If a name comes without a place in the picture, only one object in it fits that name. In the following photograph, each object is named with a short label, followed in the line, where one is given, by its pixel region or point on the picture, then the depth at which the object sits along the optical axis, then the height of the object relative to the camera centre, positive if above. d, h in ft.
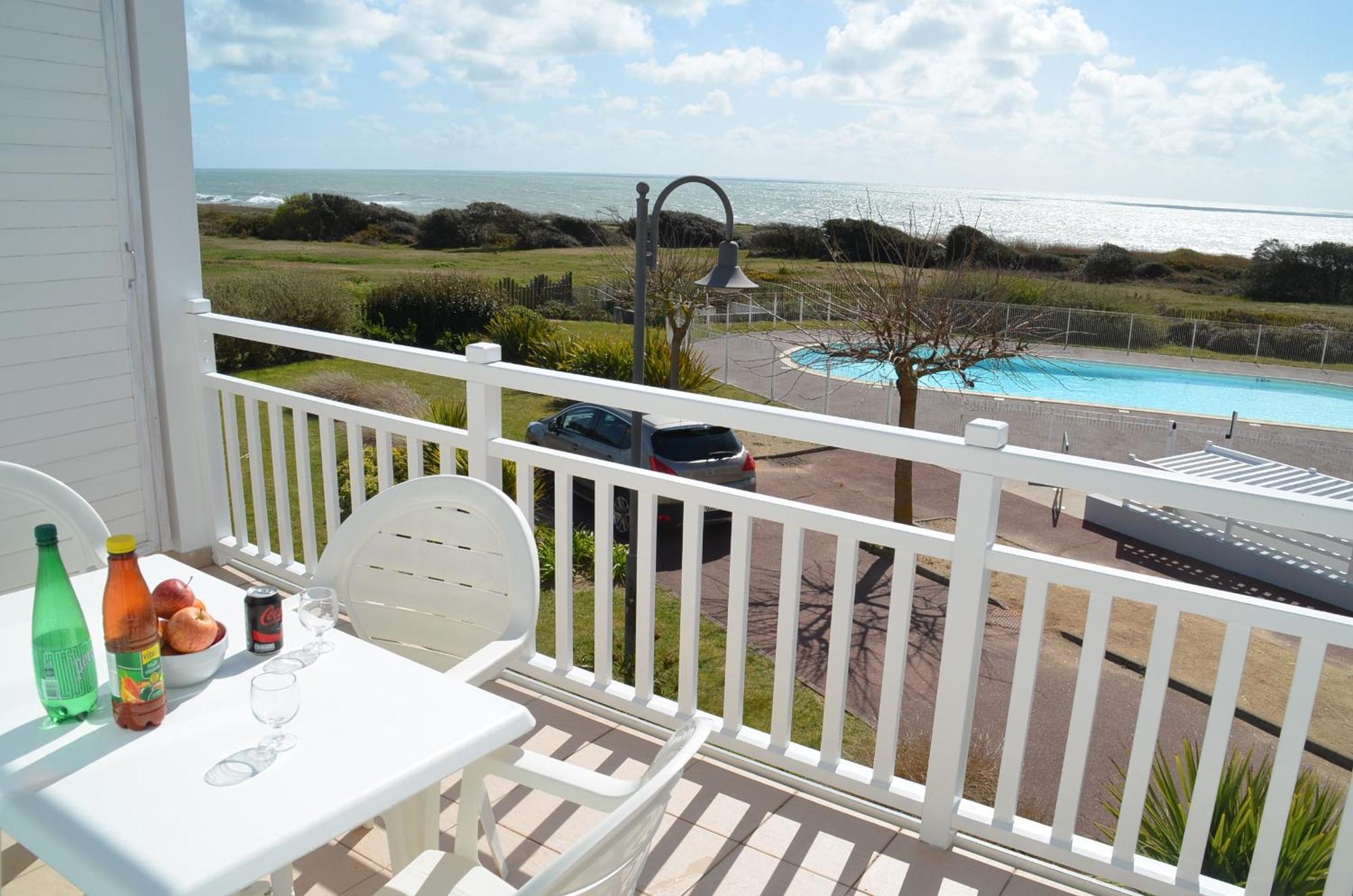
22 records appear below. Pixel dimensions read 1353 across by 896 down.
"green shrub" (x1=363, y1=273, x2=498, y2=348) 66.64 -6.71
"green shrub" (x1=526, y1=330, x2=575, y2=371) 49.67 -6.94
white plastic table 3.53 -2.29
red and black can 4.92 -2.06
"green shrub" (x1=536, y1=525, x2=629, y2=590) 26.12 -9.64
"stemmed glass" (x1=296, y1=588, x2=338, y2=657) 5.01 -2.05
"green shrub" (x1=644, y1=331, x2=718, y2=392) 45.78 -6.87
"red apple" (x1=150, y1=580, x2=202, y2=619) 4.65 -1.86
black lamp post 19.90 -1.07
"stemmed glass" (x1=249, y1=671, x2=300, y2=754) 4.14 -2.07
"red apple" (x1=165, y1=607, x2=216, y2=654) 4.60 -1.99
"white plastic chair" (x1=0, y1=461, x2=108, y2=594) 6.61 -2.13
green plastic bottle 4.21 -1.92
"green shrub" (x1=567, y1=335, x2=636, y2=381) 47.29 -6.77
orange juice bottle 4.12 -1.85
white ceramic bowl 4.60 -2.15
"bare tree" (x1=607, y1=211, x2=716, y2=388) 48.91 -3.71
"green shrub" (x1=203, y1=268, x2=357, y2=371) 61.49 -6.22
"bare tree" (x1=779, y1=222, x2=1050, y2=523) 38.47 -3.89
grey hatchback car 31.22 -7.41
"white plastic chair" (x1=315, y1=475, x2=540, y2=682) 6.34 -2.35
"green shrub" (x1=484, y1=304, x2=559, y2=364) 55.36 -6.55
